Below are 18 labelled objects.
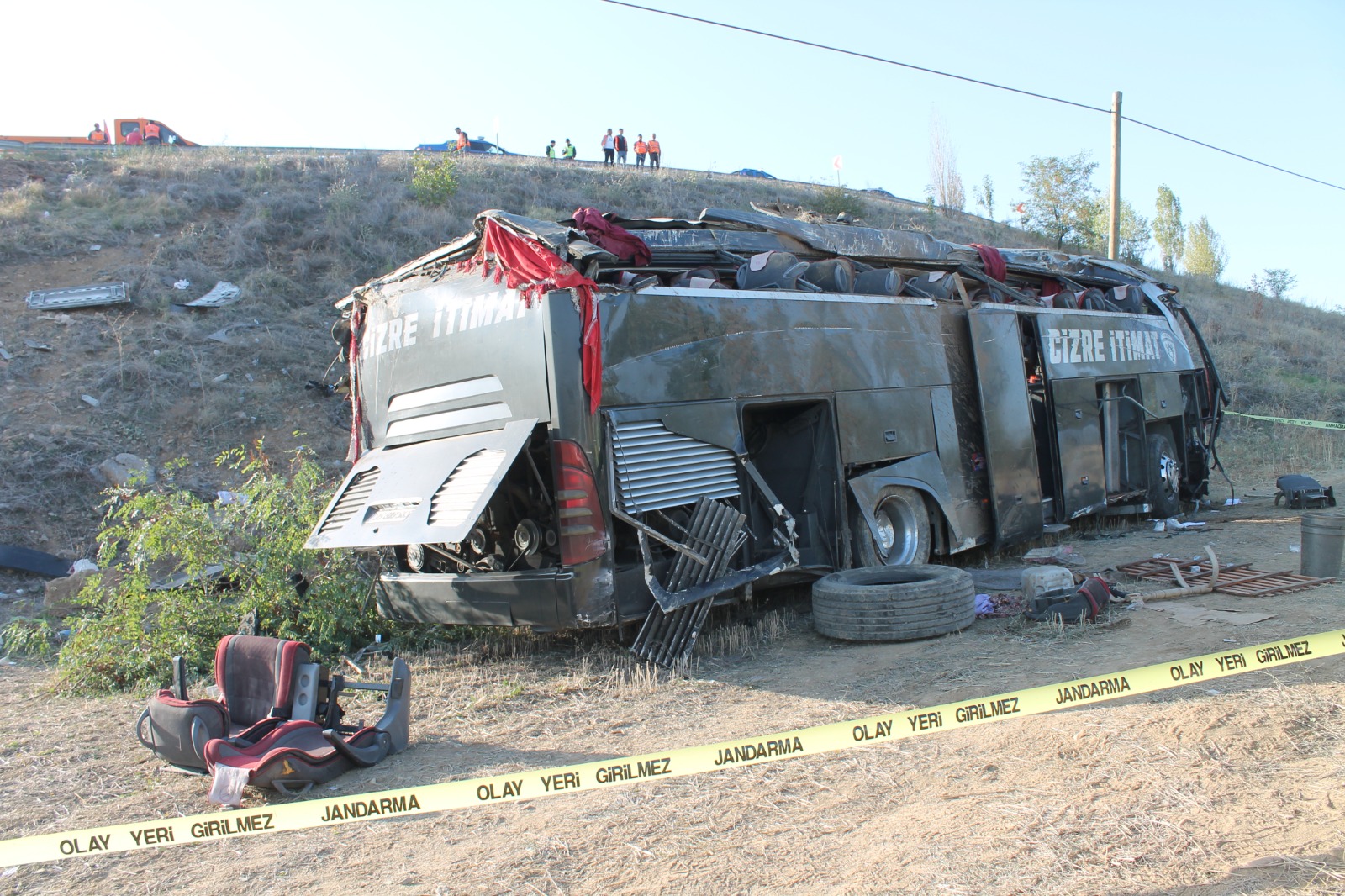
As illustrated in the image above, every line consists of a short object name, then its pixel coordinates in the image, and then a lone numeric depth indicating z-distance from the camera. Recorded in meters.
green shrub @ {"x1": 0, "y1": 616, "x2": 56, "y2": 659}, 7.66
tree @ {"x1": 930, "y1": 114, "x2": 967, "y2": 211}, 46.09
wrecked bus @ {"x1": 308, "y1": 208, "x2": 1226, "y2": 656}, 5.89
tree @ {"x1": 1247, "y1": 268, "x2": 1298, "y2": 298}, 43.56
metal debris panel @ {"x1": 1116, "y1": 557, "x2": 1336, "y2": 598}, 7.43
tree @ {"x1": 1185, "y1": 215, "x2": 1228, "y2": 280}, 53.06
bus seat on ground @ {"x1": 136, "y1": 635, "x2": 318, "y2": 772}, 4.70
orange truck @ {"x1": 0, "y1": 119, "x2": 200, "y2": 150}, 28.89
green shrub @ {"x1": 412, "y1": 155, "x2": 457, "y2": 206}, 22.00
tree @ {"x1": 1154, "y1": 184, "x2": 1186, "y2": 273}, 54.84
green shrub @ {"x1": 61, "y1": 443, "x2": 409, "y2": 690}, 6.89
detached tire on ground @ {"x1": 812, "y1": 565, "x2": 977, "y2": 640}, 6.59
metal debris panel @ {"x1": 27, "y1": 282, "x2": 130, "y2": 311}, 16.11
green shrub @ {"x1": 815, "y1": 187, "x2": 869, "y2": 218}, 30.97
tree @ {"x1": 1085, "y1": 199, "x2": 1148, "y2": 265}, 34.94
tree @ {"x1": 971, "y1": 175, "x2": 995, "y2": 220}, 44.94
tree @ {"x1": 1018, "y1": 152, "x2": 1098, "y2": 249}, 33.84
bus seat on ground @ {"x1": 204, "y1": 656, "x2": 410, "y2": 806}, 4.26
